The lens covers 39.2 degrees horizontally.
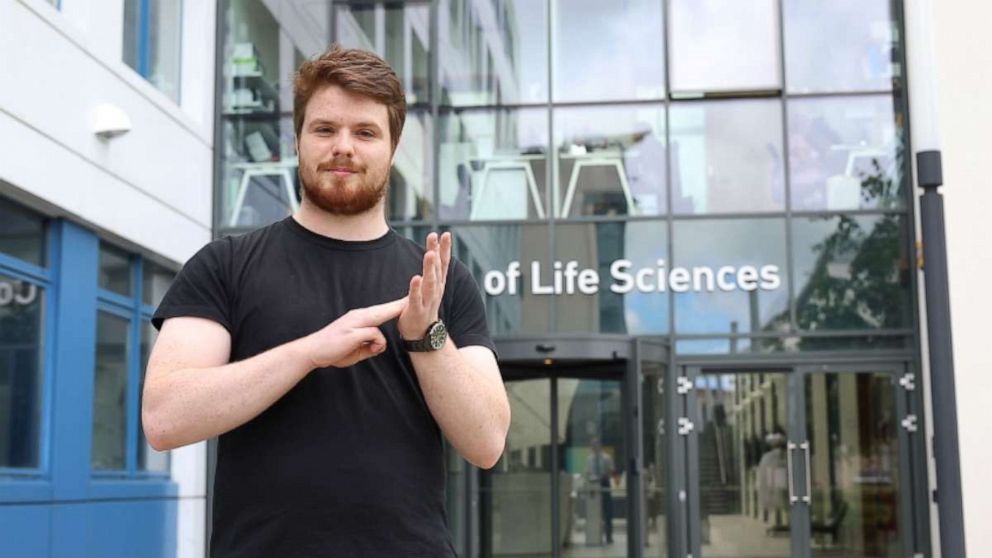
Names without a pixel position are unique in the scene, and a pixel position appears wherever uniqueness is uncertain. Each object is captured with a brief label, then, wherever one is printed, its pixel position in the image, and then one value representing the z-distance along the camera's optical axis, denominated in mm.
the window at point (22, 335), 9797
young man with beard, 1768
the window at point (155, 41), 12438
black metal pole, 5262
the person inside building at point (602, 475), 14086
